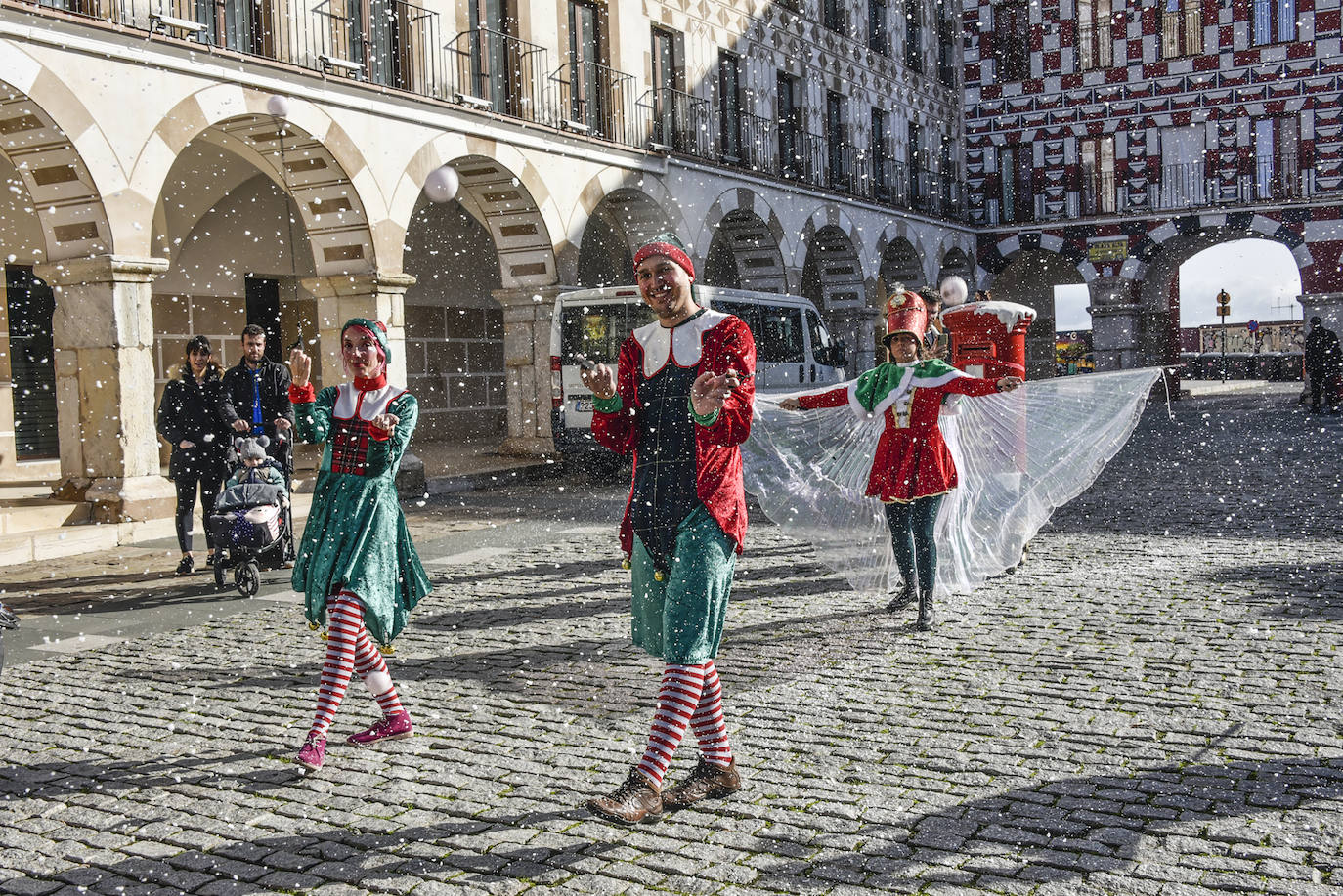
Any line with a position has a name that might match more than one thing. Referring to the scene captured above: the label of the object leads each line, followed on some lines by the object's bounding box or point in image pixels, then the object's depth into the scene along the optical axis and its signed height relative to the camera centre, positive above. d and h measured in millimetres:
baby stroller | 7820 -770
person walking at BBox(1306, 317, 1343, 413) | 23609 +26
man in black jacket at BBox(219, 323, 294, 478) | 8734 -13
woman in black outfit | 8805 -224
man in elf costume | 3844 -378
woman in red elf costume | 6648 -278
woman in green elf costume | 4605 -544
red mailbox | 8469 +247
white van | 15938 +634
